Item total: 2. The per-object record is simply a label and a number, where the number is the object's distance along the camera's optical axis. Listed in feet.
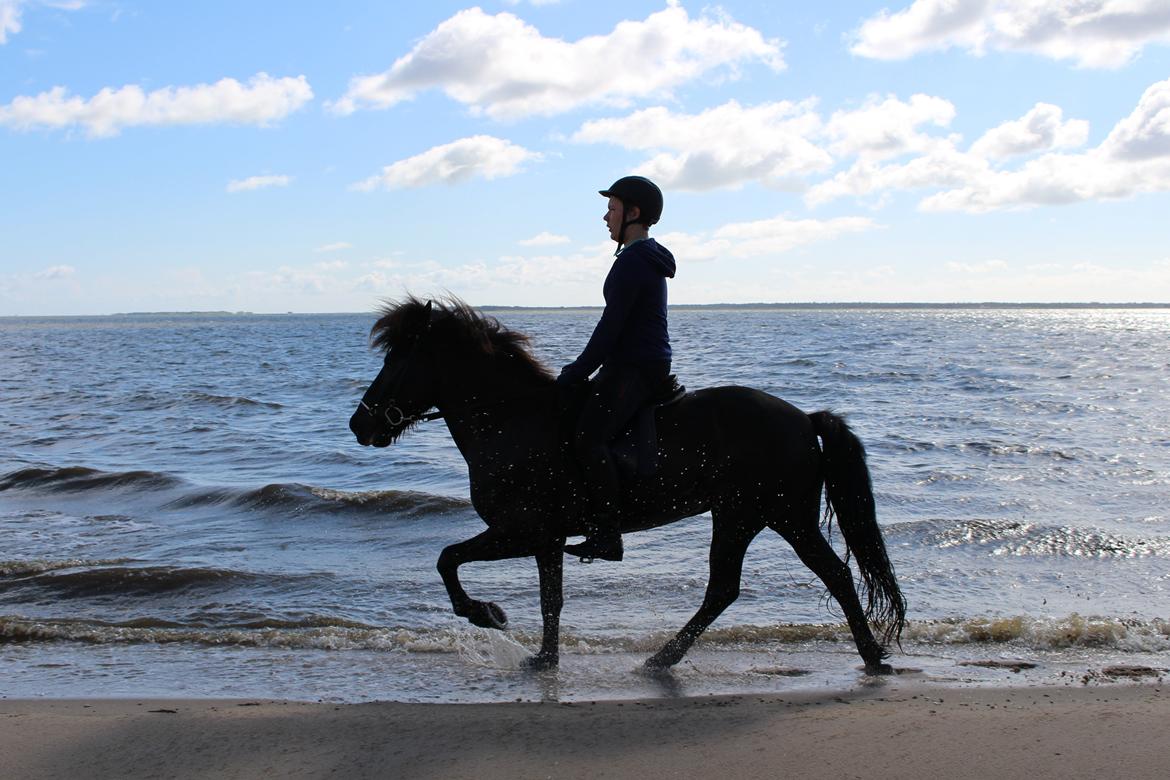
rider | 21.25
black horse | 21.63
